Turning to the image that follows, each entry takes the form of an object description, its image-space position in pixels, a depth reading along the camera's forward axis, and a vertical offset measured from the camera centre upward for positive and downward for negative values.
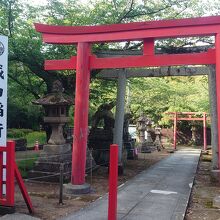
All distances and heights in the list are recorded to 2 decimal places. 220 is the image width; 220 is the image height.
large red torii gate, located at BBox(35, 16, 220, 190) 9.21 +2.25
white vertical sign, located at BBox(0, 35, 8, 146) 7.02 +0.93
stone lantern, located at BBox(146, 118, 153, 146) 29.02 +0.22
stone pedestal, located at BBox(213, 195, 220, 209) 8.43 -1.69
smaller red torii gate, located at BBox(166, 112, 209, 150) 30.51 +1.55
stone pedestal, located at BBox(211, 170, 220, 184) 11.73 -1.44
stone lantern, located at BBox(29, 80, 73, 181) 11.53 -0.20
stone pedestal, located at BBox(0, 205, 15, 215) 6.61 -1.48
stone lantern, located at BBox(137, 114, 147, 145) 26.25 +0.42
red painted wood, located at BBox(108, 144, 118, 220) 6.00 -0.86
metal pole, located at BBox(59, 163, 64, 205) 8.02 -1.22
